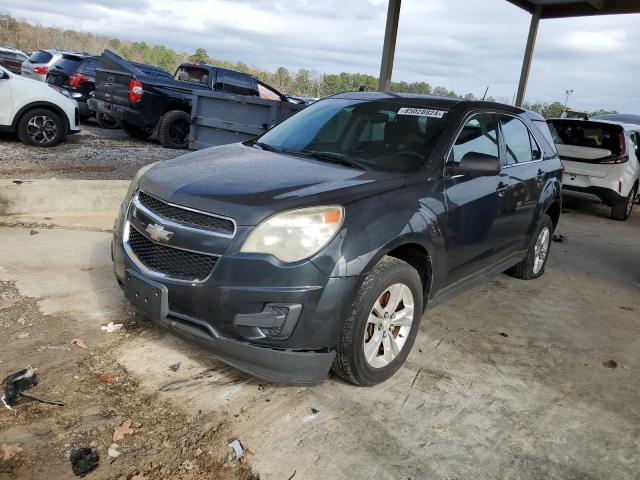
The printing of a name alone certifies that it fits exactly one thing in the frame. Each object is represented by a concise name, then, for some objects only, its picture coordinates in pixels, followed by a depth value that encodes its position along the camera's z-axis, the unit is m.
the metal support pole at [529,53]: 13.77
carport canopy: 10.26
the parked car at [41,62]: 14.52
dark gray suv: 2.59
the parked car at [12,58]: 22.89
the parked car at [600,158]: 8.54
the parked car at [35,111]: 9.19
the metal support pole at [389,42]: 10.12
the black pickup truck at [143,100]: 10.84
